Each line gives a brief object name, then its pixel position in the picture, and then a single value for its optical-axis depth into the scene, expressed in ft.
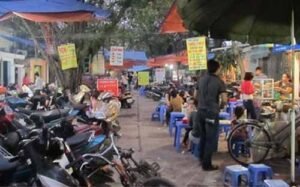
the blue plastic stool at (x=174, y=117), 39.60
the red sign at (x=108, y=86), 55.31
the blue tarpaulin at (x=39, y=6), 27.58
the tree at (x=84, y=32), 56.95
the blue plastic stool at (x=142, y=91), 133.89
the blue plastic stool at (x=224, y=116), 36.60
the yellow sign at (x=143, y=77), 105.19
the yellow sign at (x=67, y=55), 43.65
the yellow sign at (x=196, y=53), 38.60
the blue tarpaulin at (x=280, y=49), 51.65
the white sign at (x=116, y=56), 59.88
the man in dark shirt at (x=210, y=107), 27.55
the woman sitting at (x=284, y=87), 46.73
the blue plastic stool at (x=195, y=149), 30.78
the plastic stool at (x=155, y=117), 61.26
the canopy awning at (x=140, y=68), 156.47
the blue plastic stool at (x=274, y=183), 19.15
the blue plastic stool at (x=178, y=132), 34.63
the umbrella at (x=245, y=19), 25.55
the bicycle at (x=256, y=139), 28.09
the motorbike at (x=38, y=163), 17.10
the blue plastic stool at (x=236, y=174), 22.80
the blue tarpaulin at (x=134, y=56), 113.93
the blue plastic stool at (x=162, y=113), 55.53
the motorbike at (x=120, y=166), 19.20
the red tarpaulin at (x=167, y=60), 98.58
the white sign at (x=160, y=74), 112.47
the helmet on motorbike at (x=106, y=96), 45.30
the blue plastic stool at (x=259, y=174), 22.74
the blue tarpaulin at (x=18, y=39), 66.39
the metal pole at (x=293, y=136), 22.91
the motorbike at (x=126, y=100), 82.72
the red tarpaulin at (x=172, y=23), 37.36
